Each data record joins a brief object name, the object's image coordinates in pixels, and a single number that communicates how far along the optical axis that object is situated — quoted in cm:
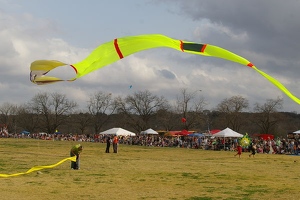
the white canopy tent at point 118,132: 5072
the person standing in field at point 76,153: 1888
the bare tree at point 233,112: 7975
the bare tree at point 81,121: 10031
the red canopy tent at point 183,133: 5761
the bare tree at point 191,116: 8350
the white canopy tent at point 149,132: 5738
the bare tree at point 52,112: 10248
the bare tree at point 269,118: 7731
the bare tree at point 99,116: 9769
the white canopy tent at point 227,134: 4219
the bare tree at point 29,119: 10538
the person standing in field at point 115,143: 3241
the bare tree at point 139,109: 8971
